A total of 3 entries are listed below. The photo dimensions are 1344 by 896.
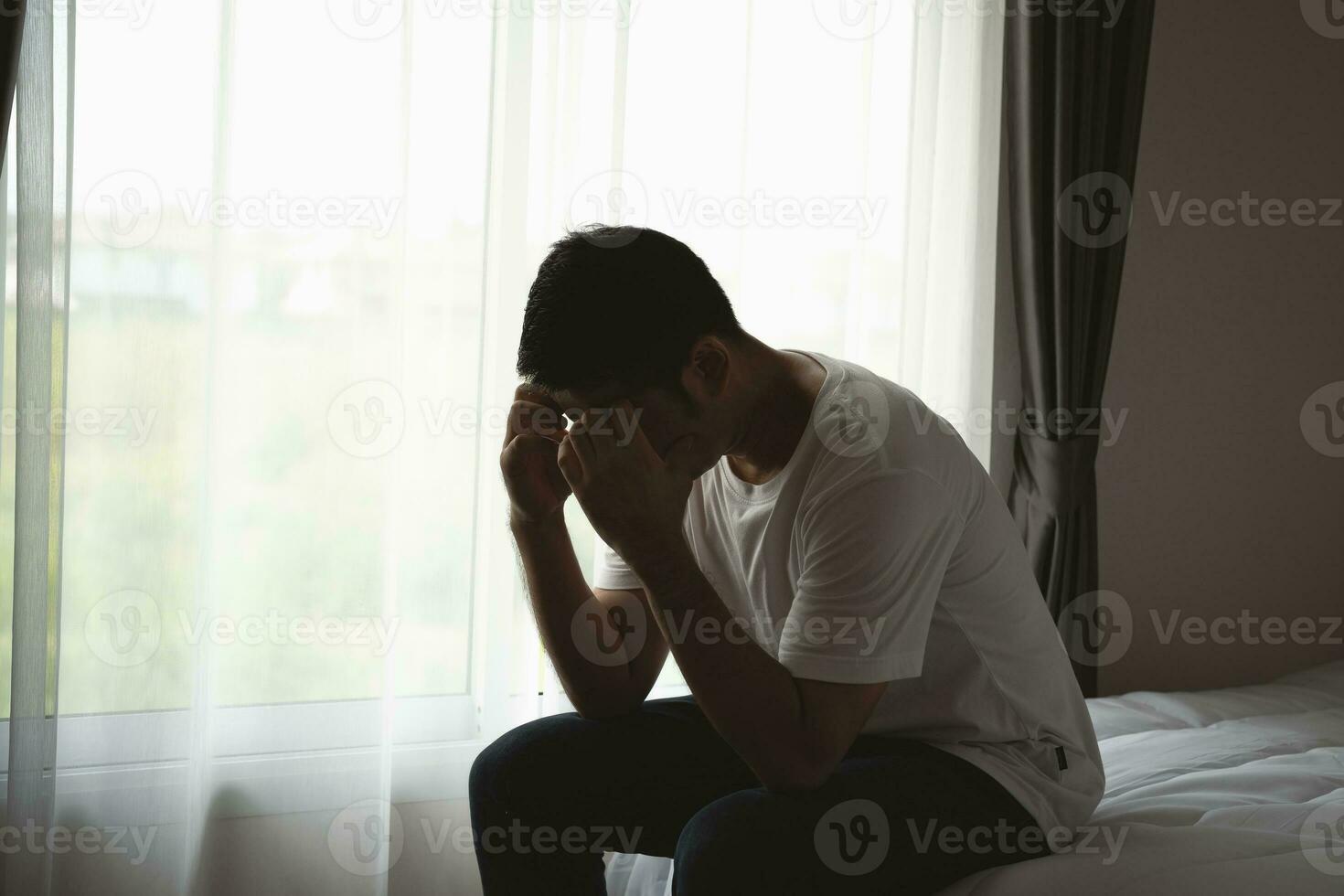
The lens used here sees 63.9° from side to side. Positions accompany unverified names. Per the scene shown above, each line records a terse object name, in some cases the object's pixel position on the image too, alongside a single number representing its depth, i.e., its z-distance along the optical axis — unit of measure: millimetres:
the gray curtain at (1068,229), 2322
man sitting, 1065
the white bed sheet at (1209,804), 1121
